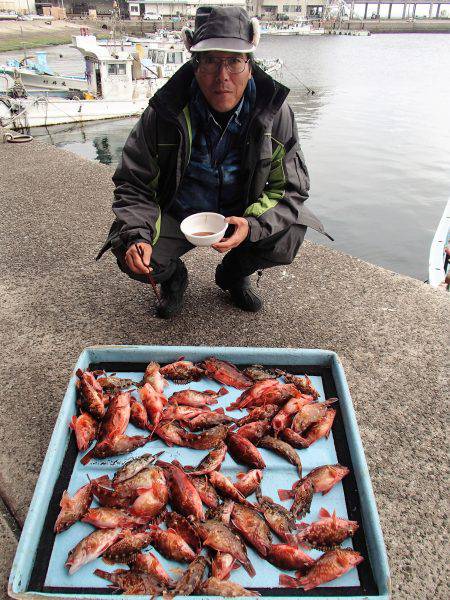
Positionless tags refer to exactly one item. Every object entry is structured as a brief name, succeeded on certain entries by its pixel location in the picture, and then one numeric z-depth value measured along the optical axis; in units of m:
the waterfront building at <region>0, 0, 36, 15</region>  72.56
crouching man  2.77
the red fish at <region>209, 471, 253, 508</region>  2.12
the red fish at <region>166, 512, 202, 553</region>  1.94
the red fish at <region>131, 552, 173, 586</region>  1.80
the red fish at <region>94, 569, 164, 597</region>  1.74
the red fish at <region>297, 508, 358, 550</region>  1.95
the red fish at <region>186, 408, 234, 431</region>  2.48
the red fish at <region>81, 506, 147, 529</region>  1.99
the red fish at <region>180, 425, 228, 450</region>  2.37
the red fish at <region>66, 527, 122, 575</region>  1.83
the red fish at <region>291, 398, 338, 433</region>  2.48
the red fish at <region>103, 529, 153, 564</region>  1.88
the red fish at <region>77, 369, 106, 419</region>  2.44
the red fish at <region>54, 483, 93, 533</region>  1.96
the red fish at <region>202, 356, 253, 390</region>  2.71
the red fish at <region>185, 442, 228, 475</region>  2.22
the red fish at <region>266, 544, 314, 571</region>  1.86
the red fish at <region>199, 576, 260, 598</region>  1.70
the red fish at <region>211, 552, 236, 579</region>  1.81
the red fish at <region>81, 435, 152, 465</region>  2.28
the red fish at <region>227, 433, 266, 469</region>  2.28
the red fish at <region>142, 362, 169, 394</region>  2.64
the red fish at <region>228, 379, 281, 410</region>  2.62
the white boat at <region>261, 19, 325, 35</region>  93.80
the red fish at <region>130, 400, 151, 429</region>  2.47
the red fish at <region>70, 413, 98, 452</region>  2.31
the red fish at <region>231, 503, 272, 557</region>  1.93
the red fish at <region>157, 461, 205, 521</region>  2.05
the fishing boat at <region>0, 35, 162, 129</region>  20.78
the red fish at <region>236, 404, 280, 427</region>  2.52
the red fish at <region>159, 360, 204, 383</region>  2.73
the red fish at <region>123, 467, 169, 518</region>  2.05
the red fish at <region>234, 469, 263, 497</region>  2.16
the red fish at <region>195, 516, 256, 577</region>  1.88
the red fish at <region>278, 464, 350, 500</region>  2.16
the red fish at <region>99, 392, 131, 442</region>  2.38
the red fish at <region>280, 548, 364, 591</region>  1.80
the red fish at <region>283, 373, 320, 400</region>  2.68
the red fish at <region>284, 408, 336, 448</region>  2.40
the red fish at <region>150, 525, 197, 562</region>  1.89
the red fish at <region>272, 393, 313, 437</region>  2.49
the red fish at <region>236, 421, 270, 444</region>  2.41
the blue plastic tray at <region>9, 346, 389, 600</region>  1.78
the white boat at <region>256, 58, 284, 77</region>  36.94
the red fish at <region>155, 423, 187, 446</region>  2.40
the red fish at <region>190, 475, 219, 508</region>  2.10
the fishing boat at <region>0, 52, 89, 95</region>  23.31
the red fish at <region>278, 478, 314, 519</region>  2.09
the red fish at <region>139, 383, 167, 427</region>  2.50
